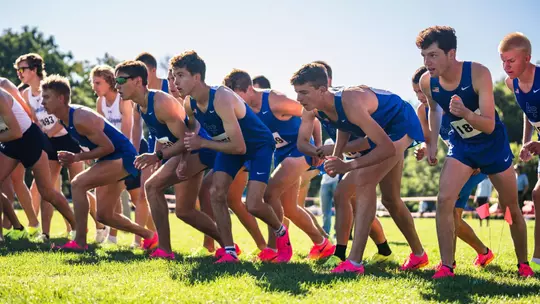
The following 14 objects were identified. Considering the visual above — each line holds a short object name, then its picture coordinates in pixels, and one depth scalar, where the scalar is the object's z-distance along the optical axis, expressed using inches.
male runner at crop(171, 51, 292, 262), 284.7
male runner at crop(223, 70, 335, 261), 318.7
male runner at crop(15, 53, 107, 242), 401.1
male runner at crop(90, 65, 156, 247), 395.9
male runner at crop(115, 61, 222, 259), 307.7
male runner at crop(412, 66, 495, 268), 303.7
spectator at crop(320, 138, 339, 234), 536.4
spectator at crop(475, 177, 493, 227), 826.8
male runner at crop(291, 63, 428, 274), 243.0
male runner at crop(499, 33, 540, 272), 260.7
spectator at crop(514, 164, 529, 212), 951.0
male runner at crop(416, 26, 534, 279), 235.9
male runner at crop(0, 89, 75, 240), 348.5
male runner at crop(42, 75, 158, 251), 325.7
